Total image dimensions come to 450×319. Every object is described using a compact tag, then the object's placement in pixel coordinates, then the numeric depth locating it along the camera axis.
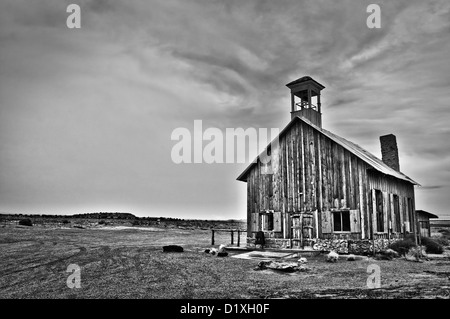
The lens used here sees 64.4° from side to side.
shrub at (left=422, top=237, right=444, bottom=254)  22.31
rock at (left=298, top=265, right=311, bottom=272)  14.22
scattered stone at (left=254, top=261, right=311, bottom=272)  14.05
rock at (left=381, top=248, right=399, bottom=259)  18.54
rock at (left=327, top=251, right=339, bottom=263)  17.05
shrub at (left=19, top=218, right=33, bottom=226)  51.22
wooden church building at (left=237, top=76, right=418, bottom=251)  19.89
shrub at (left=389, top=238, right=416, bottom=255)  19.99
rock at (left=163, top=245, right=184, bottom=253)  21.47
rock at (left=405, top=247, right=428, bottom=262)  17.78
